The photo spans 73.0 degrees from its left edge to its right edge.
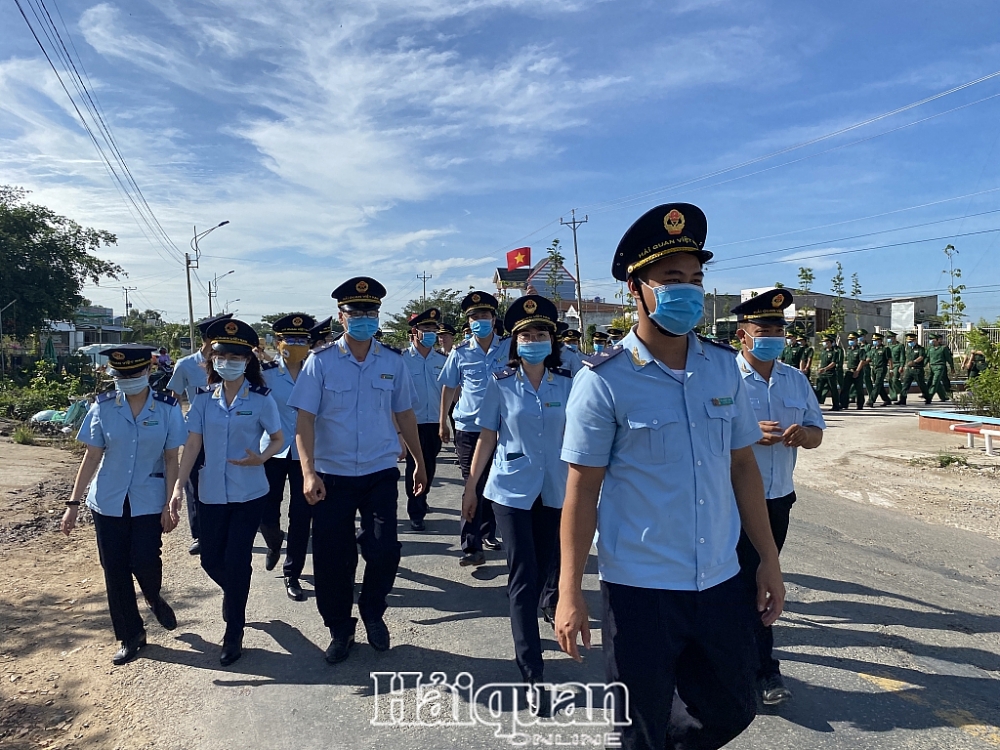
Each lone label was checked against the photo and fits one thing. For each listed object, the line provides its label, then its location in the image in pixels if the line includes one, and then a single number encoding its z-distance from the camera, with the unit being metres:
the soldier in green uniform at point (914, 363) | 17.18
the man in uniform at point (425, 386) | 6.98
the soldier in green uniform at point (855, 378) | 17.11
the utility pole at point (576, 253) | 36.53
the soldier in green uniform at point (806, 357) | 16.88
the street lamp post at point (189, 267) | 36.42
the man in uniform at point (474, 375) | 6.16
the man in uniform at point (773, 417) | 3.35
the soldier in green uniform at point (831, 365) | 16.91
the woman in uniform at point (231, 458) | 4.16
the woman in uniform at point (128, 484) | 4.11
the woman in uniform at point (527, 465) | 3.52
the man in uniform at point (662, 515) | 2.19
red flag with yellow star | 56.72
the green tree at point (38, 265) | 31.66
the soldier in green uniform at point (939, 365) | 16.41
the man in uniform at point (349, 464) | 4.10
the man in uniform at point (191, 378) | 6.25
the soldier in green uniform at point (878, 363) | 17.48
